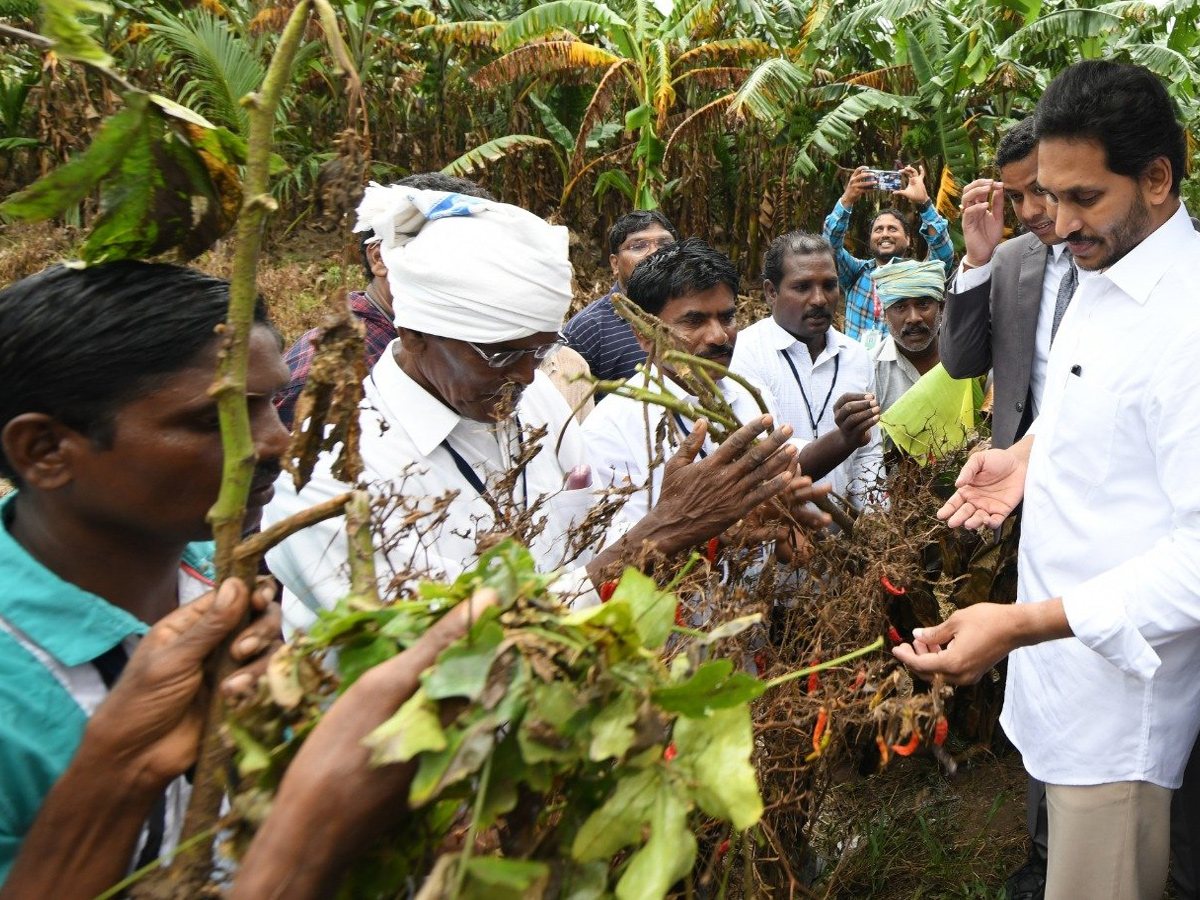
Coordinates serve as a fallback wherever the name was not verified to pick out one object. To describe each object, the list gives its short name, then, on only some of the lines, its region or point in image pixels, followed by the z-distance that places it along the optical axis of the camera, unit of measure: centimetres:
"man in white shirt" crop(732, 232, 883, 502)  373
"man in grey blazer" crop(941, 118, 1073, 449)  321
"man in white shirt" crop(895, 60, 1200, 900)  199
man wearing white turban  205
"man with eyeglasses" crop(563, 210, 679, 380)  406
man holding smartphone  538
